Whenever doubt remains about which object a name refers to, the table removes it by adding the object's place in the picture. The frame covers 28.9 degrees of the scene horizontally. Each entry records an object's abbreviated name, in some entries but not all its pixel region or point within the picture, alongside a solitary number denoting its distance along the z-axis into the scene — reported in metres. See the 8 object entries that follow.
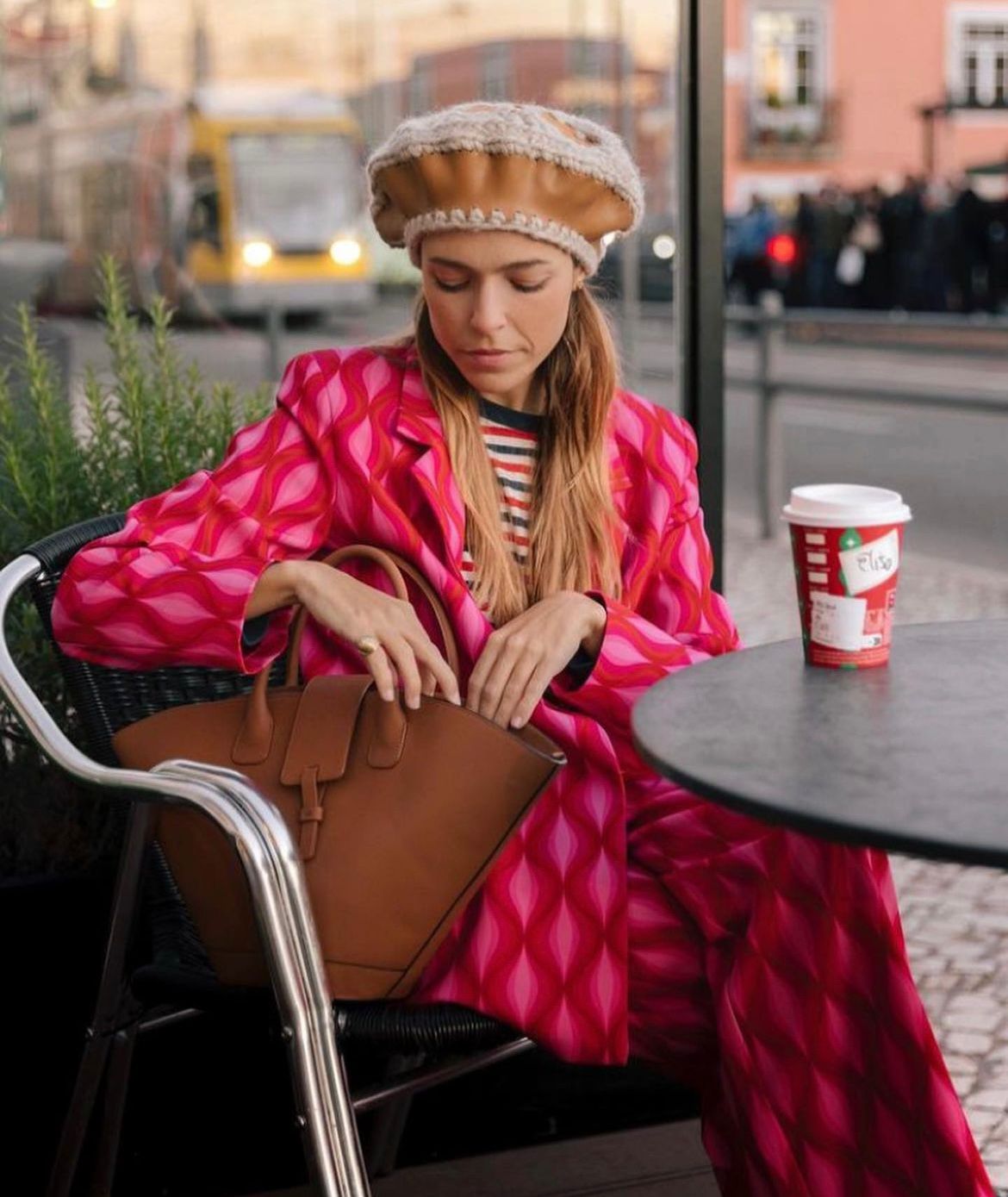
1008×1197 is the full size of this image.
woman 1.83
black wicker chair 1.89
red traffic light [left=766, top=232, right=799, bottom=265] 24.45
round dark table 1.39
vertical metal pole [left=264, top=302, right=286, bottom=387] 3.58
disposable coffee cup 1.77
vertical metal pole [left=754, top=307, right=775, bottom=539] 7.97
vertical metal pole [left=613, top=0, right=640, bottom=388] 3.85
